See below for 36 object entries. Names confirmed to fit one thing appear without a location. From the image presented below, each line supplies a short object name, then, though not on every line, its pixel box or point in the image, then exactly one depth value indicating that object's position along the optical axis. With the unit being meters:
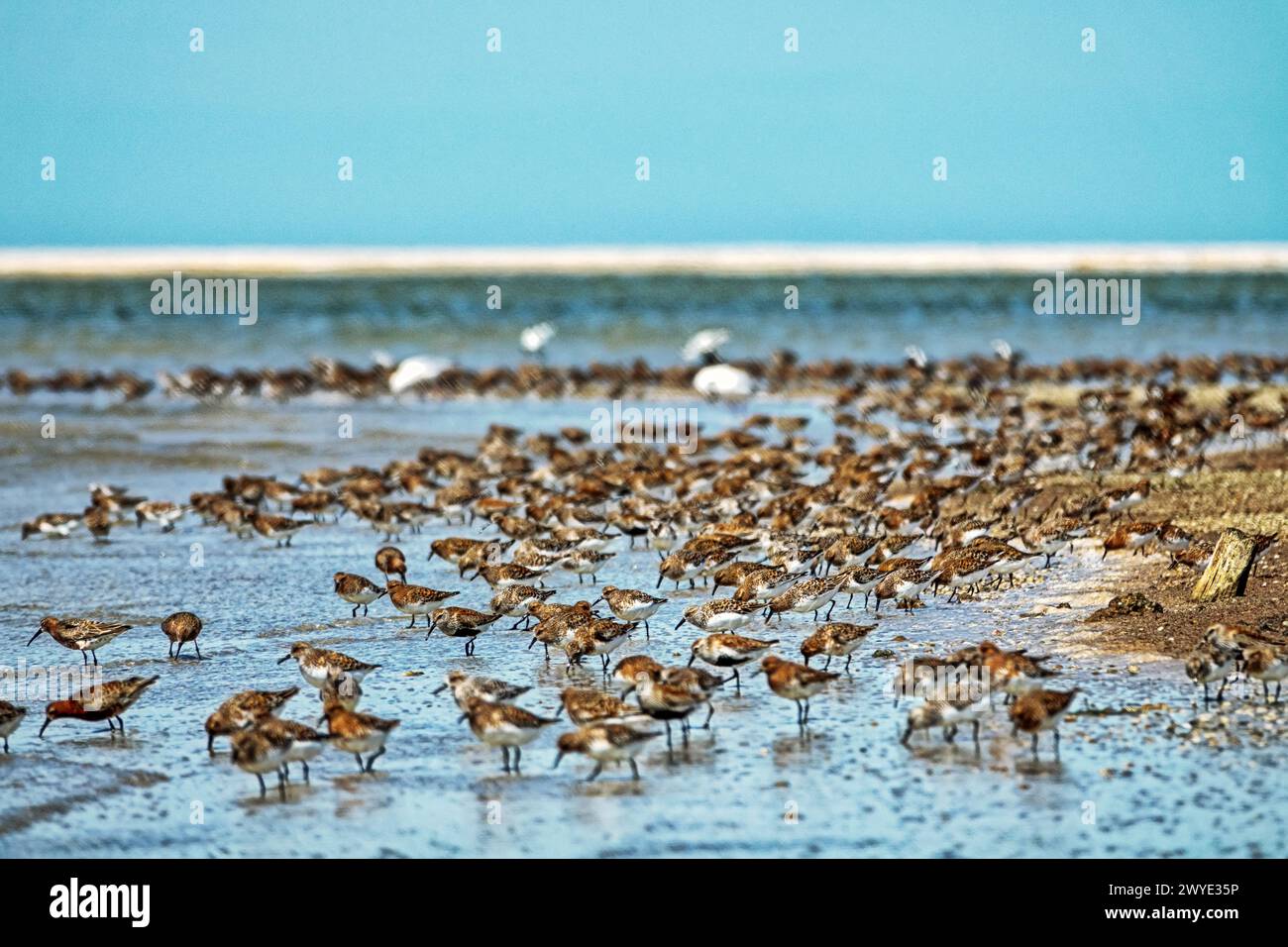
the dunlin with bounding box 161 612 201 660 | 10.34
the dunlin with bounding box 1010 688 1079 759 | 7.70
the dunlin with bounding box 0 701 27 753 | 8.28
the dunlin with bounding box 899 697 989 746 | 7.93
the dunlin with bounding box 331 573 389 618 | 11.69
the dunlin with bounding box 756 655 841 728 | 8.47
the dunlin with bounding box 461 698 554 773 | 7.87
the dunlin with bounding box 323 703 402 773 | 7.82
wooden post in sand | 10.23
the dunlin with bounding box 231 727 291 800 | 7.56
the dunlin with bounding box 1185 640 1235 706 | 8.25
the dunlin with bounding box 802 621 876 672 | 9.22
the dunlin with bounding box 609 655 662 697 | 8.87
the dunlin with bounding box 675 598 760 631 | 10.27
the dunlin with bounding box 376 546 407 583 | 12.84
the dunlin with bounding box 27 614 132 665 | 10.18
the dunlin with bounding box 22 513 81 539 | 15.24
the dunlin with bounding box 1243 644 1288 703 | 8.14
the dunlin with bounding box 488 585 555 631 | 11.13
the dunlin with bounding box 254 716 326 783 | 7.66
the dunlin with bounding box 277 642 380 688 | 9.25
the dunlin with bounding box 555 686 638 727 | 8.13
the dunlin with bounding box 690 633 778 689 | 9.20
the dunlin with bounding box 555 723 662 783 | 7.63
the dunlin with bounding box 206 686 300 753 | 8.23
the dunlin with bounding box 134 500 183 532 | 15.79
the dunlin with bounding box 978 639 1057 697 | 8.31
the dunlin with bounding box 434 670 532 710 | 8.50
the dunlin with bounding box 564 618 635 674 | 9.75
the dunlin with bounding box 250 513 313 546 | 14.74
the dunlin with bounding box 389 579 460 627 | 11.08
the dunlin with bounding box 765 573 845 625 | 10.69
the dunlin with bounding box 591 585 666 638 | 10.69
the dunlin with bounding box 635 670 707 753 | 8.10
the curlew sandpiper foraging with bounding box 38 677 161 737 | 8.66
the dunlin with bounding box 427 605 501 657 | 10.66
